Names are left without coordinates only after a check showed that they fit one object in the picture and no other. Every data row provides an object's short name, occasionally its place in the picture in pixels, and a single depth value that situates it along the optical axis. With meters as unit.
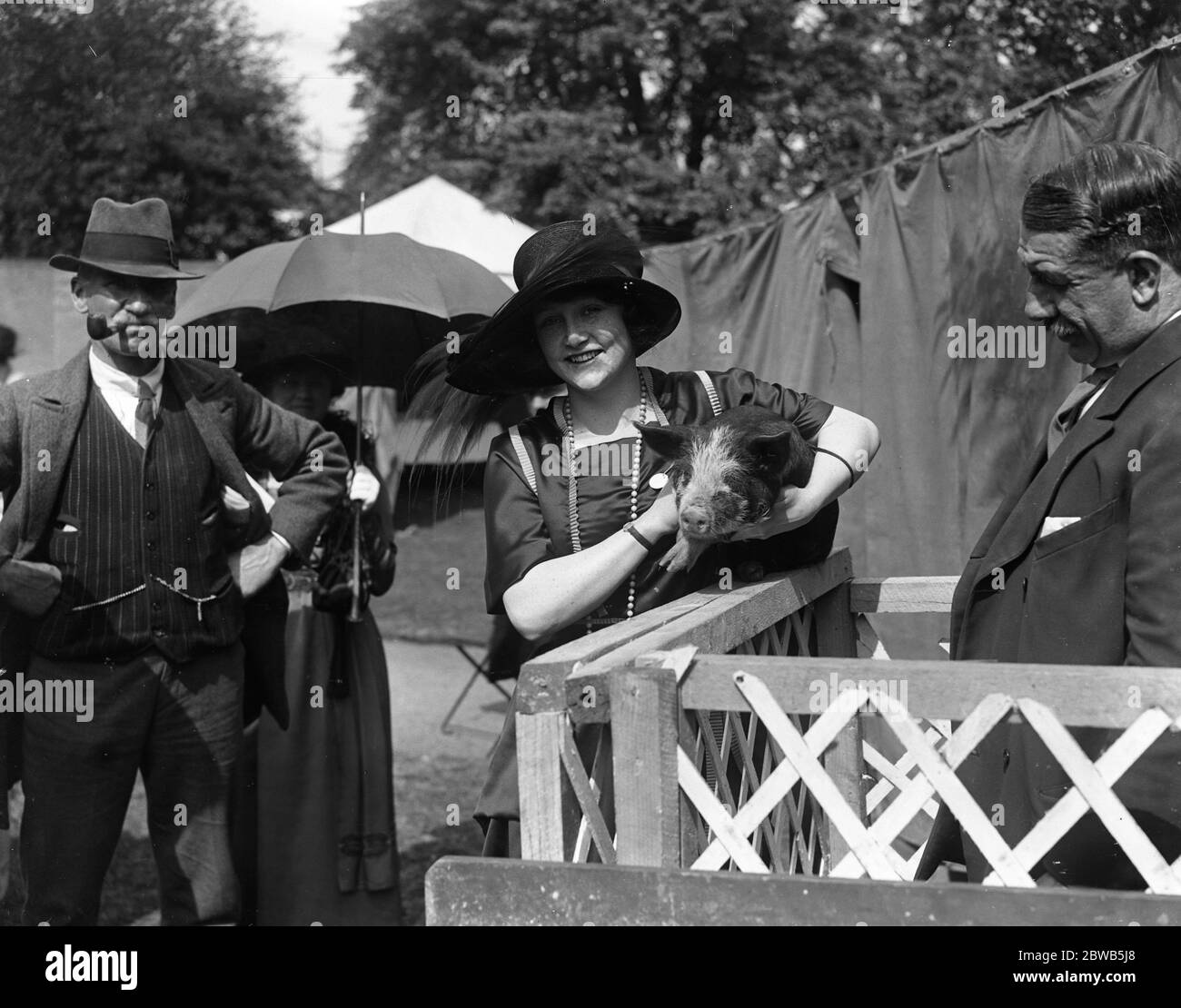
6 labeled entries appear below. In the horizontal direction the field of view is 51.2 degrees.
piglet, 2.57
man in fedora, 3.51
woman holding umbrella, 4.75
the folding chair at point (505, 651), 3.75
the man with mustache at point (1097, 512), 1.91
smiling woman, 2.65
